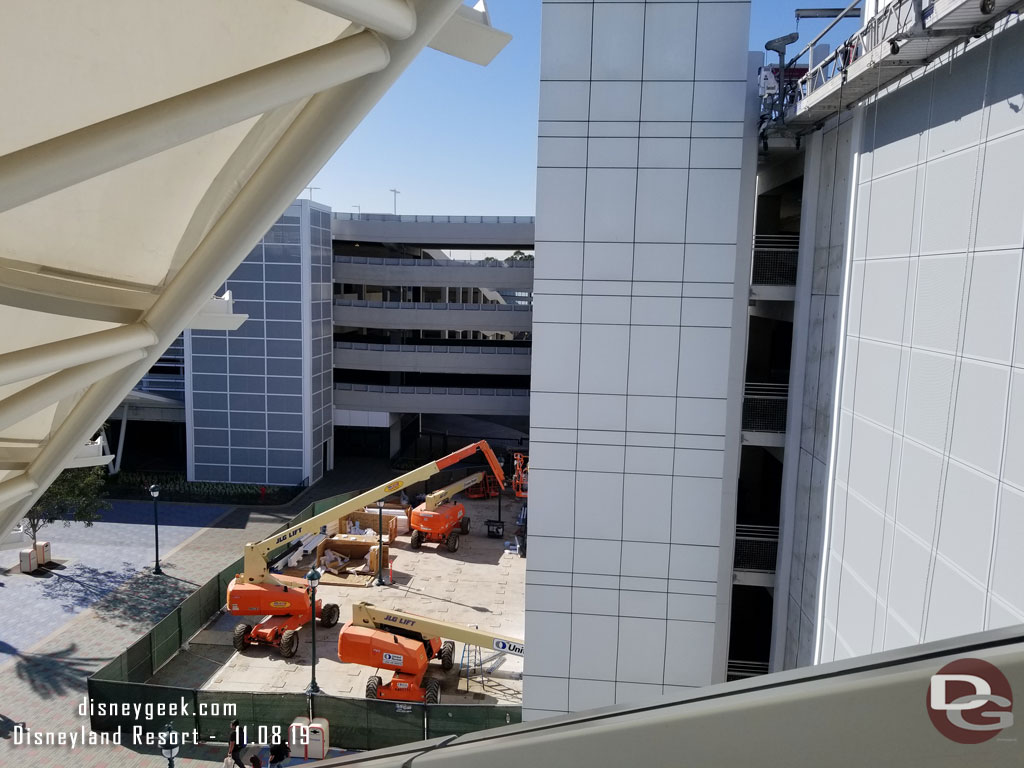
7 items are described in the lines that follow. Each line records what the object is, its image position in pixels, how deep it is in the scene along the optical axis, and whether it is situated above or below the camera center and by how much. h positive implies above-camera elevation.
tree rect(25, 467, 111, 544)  24.16 -7.56
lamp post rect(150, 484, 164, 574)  24.60 -7.51
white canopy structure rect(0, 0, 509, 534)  1.94 +0.46
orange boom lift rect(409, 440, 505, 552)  28.06 -9.01
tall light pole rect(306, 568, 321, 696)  17.08 -7.05
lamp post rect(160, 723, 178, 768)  13.59 -8.79
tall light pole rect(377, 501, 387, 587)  24.62 -9.33
